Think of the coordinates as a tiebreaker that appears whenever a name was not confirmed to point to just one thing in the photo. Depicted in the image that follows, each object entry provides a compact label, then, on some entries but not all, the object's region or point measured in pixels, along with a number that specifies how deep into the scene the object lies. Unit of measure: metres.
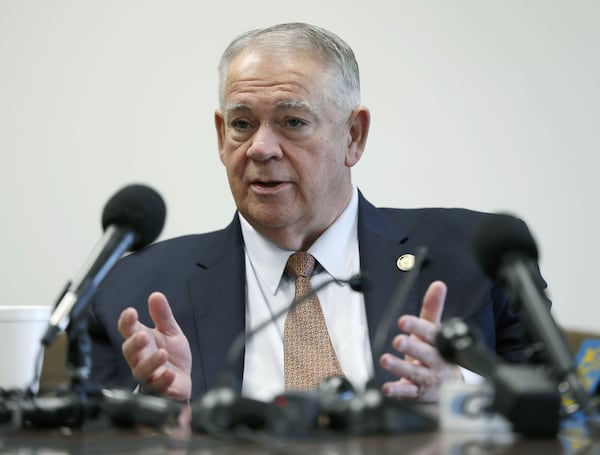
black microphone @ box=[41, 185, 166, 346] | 2.78
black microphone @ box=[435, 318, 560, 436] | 2.42
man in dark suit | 3.24
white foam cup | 3.01
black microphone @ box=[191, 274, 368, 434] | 2.65
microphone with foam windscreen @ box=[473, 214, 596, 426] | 2.46
